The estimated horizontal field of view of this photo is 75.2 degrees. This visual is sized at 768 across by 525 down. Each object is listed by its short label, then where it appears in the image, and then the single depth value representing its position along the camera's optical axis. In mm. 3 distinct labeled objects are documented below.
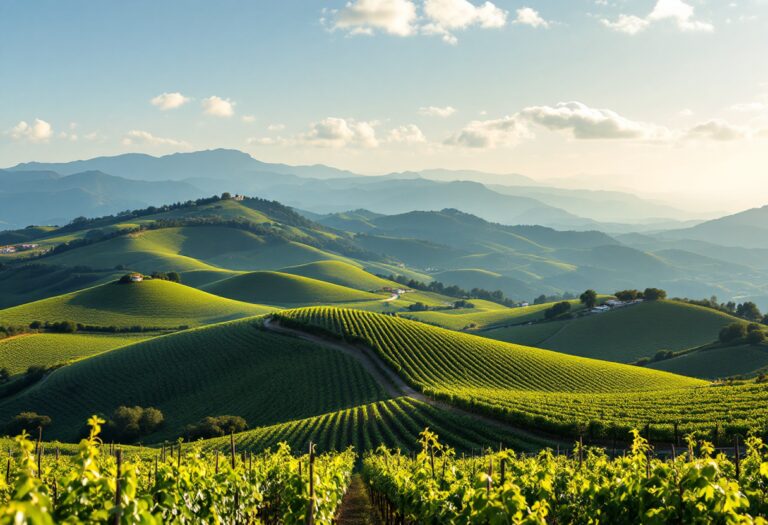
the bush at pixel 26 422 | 66125
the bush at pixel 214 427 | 58222
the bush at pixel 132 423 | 62062
